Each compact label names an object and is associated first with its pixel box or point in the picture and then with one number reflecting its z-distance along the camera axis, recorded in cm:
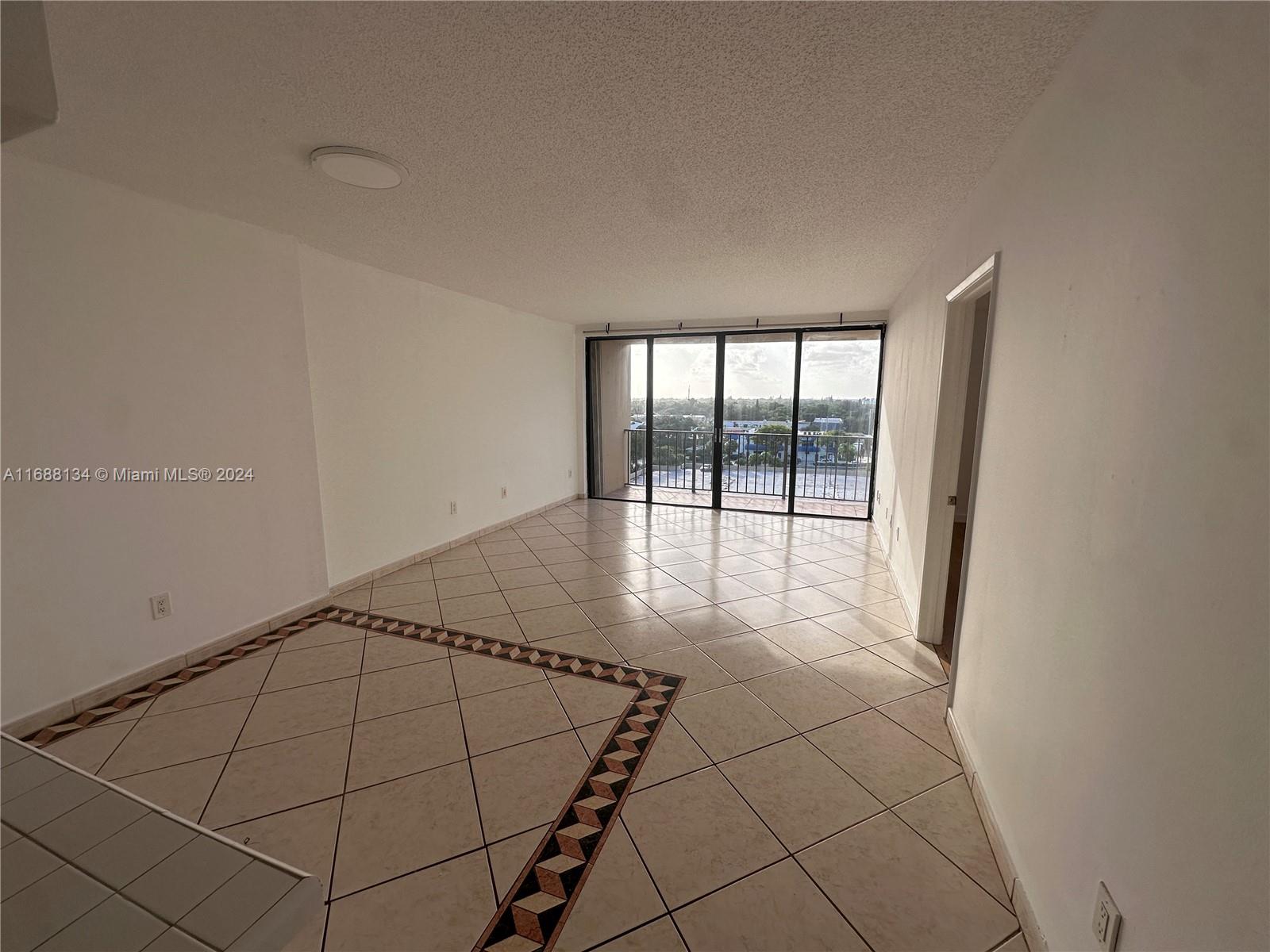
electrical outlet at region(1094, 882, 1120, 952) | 95
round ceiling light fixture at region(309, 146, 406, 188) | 188
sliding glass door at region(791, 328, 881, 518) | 567
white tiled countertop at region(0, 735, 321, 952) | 49
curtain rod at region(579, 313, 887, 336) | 544
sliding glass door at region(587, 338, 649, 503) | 657
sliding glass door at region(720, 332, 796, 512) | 582
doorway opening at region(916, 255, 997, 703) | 246
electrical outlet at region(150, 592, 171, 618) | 244
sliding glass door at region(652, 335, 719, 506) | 612
